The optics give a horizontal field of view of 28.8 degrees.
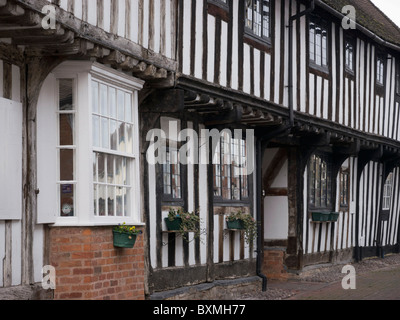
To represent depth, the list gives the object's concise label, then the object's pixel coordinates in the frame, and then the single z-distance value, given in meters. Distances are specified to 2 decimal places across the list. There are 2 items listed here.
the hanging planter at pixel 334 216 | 16.47
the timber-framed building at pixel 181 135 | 7.94
